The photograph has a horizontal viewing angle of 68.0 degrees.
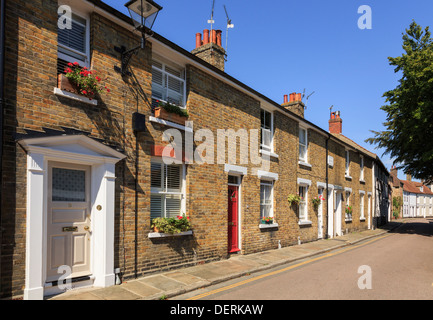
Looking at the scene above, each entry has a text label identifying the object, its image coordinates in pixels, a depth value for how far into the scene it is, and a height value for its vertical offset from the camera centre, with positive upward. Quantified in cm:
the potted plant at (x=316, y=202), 1636 -105
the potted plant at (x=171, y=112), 816 +181
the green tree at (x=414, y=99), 1747 +476
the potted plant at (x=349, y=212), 2114 -202
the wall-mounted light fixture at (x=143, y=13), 653 +351
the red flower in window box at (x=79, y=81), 616 +197
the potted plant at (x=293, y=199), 1402 -76
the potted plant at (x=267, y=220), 1231 -149
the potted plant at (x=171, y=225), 780 -107
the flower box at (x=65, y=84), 611 +187
